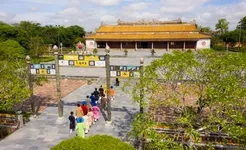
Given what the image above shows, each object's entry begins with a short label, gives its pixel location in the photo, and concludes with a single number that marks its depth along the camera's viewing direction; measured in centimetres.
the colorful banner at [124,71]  1072
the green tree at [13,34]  3769
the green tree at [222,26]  5741
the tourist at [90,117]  1109
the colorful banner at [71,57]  1143
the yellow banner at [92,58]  1119
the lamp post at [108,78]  1077
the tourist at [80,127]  977
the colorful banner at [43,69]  1191
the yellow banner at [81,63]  1141
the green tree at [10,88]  1041
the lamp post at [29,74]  1188
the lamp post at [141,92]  785
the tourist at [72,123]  1058
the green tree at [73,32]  5747
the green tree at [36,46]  3553
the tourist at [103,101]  1362
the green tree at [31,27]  5479
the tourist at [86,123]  1055
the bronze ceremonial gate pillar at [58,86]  1132
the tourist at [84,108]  1142
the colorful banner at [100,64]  1114
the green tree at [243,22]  5392
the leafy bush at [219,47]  4479
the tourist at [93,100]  1298
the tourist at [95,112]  1187
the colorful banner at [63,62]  1164
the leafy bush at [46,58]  3491
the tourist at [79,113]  1091
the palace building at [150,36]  4222
